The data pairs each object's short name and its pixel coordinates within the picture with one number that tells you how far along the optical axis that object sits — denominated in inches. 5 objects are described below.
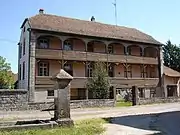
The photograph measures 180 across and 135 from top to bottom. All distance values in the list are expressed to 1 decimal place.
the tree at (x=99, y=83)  763.9
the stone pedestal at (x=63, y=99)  312.3
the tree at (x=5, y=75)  1111.5
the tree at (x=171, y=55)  1509.1
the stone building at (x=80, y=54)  823.7
